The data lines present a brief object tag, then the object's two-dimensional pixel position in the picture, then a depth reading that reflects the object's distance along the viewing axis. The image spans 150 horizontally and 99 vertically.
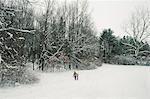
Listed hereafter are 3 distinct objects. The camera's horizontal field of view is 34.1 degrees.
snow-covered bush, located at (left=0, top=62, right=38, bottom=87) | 19.87
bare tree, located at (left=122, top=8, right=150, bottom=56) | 61.25
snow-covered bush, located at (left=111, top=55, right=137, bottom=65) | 53.91
